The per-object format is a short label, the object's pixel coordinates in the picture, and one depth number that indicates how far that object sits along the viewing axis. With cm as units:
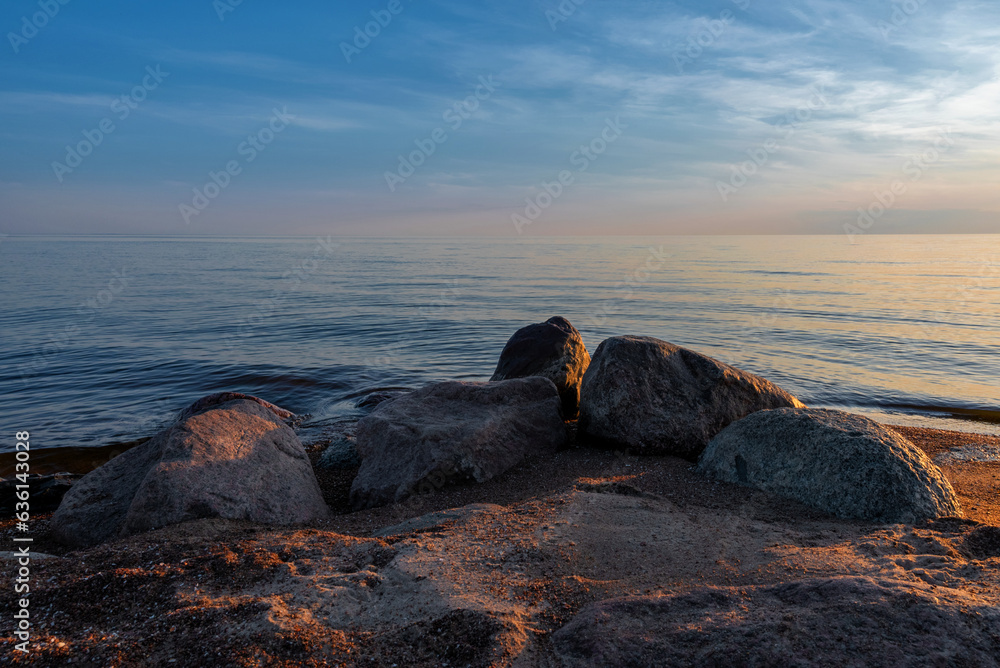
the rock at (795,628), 232
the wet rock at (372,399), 1067
